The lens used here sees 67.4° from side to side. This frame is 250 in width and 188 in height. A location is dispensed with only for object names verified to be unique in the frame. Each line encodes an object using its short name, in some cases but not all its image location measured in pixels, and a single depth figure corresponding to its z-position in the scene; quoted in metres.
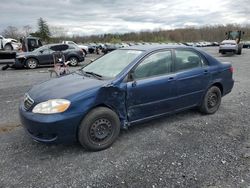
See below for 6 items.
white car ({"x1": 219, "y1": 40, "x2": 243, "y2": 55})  18.61
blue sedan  2.59
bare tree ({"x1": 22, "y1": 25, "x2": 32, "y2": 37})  48.19
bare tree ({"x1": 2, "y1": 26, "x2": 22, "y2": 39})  43.97
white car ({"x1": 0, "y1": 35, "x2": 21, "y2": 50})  14.02
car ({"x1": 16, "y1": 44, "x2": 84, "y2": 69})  11.07
